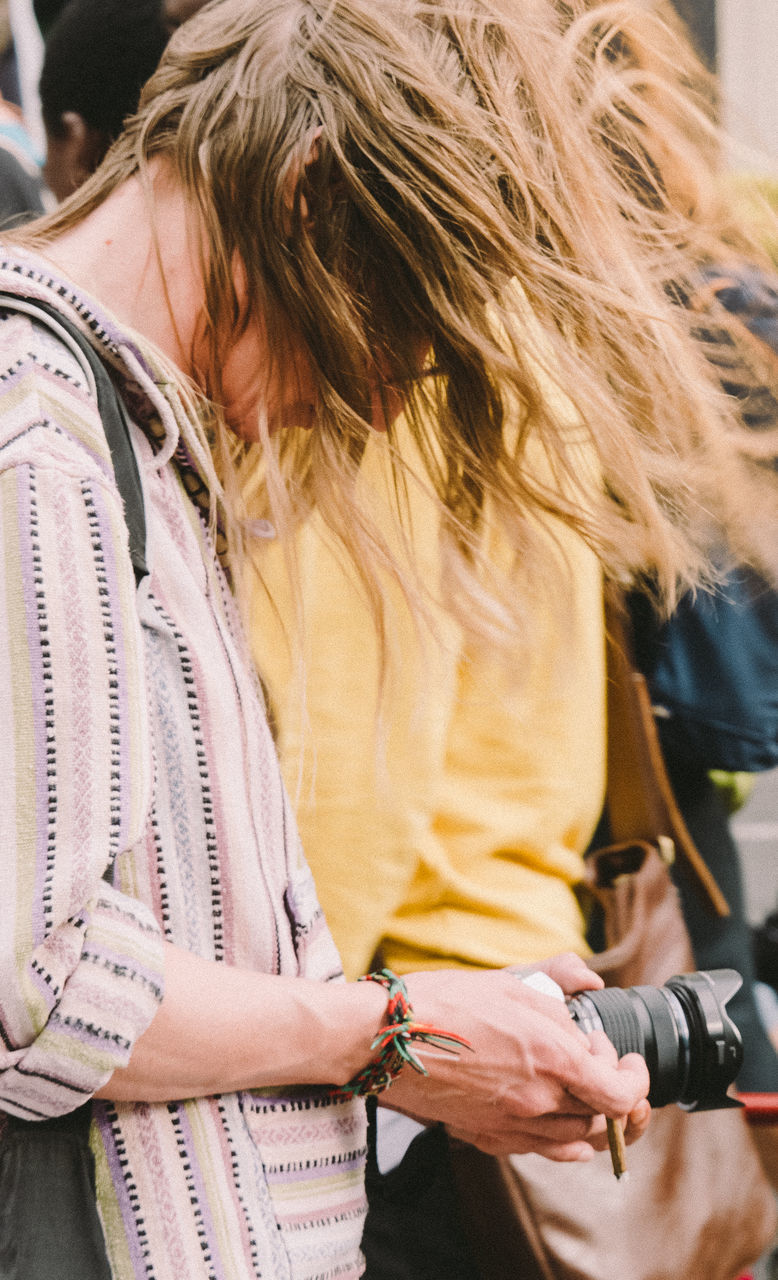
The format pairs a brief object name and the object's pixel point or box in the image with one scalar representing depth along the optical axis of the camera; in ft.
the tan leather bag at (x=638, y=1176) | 7.40
